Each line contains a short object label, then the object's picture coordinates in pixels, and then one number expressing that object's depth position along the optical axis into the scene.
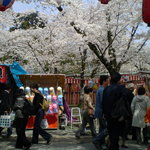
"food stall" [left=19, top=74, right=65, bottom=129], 10.38
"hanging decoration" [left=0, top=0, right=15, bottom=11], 6.37
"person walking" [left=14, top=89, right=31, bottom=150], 7.21
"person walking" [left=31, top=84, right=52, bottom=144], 7.70
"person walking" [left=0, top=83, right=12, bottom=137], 8.44
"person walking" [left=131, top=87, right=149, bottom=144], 7.55
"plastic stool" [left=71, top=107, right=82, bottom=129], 11.39
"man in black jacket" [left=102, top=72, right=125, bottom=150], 5.76
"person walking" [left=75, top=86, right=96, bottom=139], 8.41
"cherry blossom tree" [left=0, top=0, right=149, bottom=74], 12.66
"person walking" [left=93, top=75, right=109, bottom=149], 6.96
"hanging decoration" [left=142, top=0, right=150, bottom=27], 5.69
